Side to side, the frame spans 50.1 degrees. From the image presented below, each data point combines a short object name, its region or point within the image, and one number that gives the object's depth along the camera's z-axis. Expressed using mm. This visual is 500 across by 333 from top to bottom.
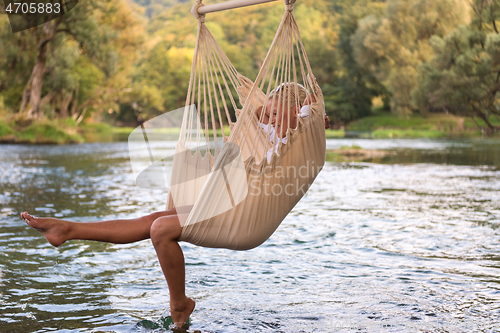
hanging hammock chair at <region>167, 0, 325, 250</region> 2324
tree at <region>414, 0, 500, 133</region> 20094
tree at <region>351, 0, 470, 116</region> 29406
